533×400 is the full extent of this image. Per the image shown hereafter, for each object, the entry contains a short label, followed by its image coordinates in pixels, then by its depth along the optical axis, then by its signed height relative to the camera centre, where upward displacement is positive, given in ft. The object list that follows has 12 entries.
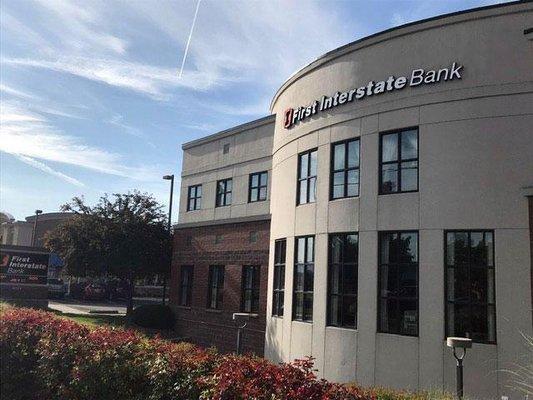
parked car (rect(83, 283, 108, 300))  146.51 -3.91
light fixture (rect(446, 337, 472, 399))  34.60 -3.24
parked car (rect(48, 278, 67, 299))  142.82 -3.56
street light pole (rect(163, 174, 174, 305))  96.51 +14.33
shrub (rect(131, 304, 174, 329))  79.10 -5.39
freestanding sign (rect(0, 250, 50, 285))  102.06 +1.30
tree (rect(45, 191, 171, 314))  91.56 +6.35
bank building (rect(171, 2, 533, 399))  38.73 +6.87
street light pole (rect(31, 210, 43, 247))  192.44 +15.07
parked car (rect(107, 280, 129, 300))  150.55 -3.28
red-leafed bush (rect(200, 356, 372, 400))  17.43 -3.29
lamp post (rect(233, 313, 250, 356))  52.18 -4.19
